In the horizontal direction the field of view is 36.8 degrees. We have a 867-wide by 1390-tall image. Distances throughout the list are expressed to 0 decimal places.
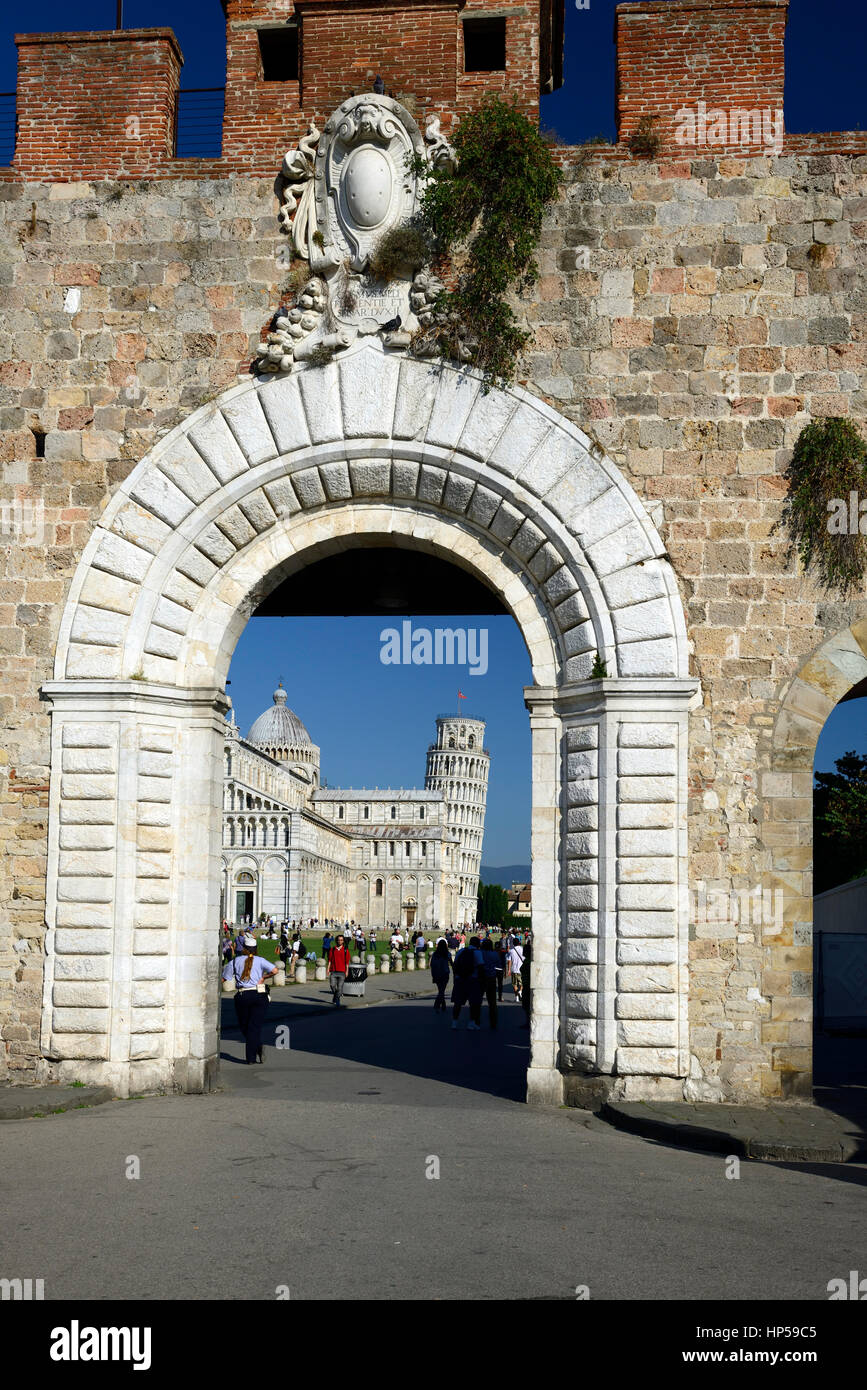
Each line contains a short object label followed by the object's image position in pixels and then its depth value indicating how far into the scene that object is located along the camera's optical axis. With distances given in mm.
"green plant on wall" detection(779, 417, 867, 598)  10164
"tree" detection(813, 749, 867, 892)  37719
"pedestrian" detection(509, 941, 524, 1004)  26578
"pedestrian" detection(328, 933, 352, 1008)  24391
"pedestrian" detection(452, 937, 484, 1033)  18312
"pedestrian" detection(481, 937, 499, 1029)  18891
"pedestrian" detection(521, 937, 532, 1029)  18350
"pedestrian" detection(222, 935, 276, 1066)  13531
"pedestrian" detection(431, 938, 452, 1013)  21719
